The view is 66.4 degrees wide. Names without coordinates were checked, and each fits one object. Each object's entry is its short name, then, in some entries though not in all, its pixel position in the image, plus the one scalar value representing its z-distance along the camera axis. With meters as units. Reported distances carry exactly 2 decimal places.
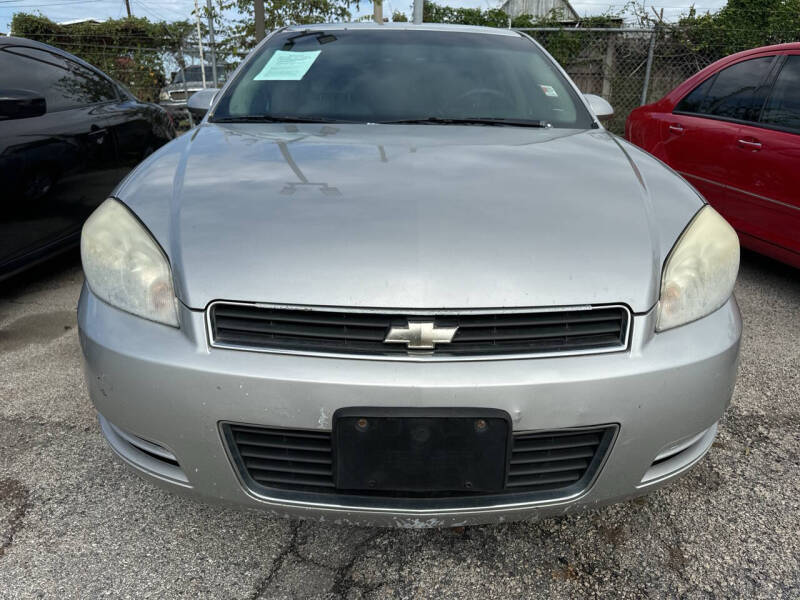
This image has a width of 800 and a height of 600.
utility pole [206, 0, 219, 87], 9.27
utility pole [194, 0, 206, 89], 13.11
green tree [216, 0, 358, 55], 9.01
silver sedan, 1.22
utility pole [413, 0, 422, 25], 7.40
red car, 3.19
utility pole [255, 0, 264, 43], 7.10
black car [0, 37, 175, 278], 2.88
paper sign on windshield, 2.38
